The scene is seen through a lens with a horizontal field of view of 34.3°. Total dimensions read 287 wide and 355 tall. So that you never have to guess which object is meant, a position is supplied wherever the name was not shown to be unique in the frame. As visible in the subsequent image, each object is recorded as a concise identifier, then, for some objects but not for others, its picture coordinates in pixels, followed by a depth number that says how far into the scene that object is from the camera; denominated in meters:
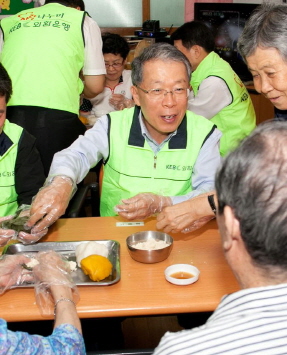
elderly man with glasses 2.26
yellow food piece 1.61
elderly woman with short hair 2.01
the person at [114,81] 4.29
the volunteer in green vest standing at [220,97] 3.67
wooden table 1.48
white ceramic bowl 1.59
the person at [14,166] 2.25
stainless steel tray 1.80
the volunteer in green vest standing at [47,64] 2.99
